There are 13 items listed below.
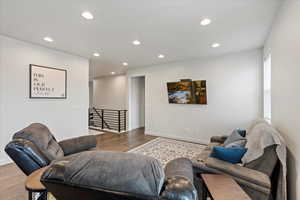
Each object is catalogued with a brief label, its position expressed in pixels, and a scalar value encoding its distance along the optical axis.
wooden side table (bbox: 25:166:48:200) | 1.01
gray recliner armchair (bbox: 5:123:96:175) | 1.16
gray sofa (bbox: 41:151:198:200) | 0.59
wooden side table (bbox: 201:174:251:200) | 1.04
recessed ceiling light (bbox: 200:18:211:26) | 2.15
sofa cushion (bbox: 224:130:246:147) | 2.11
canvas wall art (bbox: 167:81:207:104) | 4.09
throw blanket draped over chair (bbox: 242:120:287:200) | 1.45
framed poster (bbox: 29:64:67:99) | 3.10
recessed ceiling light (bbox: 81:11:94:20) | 1.98
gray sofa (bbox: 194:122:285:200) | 1.28
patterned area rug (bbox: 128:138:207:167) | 3.20
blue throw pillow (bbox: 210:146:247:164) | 1.56
